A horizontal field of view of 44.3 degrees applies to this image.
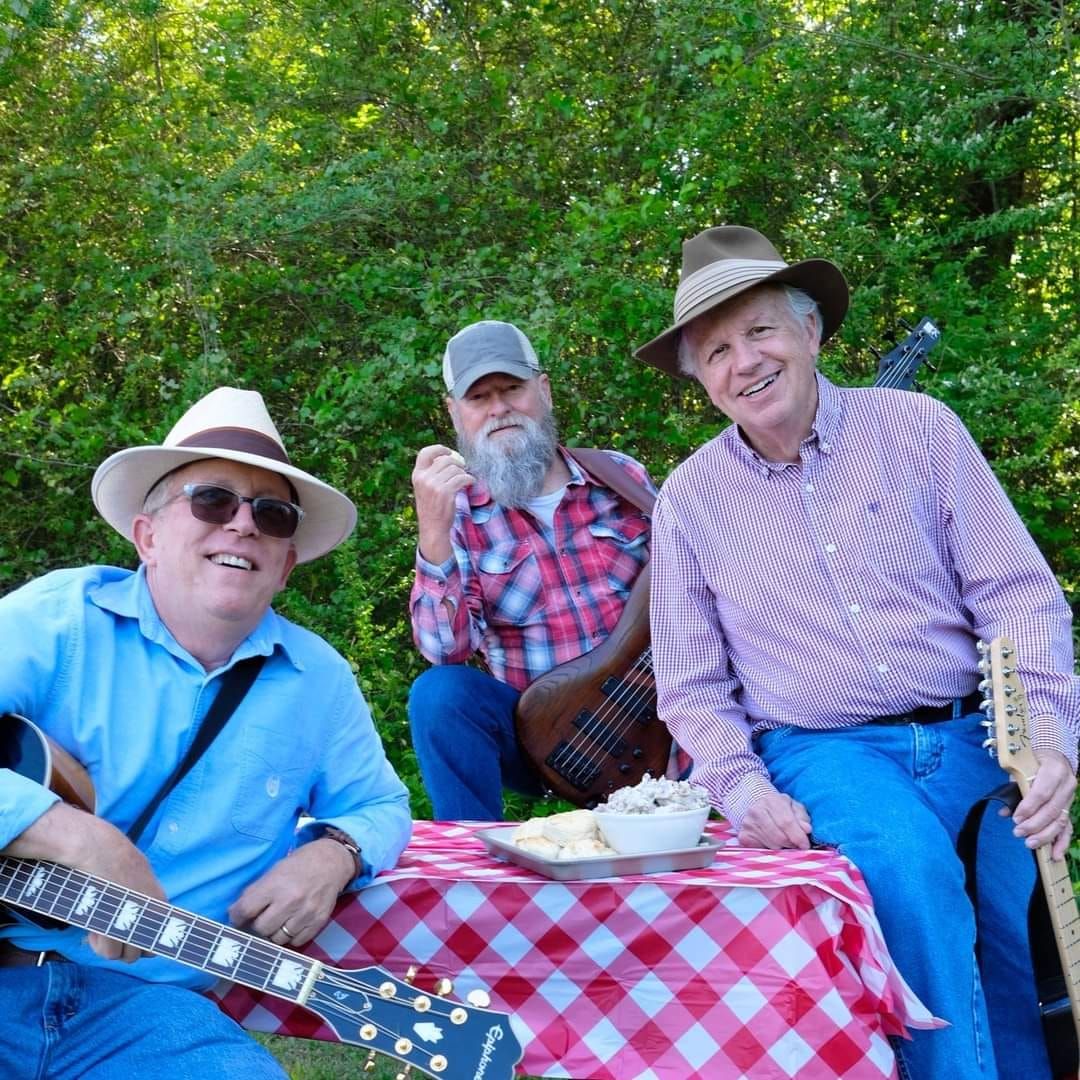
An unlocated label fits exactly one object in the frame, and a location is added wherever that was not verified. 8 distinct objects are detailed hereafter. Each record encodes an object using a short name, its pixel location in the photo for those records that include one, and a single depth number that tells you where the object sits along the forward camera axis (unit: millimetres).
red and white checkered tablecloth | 2338
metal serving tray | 2430
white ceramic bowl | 2480
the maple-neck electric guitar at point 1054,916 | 2770
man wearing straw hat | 2221
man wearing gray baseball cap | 3861
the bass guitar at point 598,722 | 3896
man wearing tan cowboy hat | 2914
